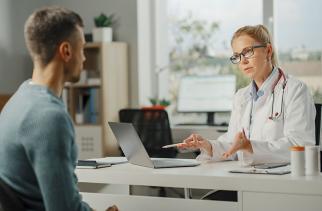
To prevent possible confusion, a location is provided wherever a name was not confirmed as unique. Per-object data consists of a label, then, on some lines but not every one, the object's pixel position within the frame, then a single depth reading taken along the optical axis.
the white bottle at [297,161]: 2.42
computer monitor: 5.15
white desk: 2.31
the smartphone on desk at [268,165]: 2.63
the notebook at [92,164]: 2.78
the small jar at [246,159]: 2.71
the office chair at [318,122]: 3.31
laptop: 2.66
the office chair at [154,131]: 4.63
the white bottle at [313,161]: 2.42
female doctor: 2.79
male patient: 1.68
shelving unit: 5.10
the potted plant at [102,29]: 5.17
